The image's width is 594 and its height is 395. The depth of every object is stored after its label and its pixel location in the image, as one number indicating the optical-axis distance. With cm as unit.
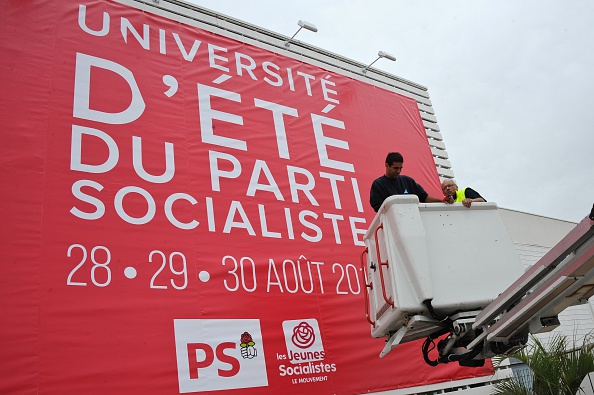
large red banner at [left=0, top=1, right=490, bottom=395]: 407
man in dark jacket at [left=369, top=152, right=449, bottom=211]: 452
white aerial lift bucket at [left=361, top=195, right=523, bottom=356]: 346
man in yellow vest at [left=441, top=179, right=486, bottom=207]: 452
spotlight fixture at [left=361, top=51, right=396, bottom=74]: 820
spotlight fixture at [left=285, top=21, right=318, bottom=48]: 735
